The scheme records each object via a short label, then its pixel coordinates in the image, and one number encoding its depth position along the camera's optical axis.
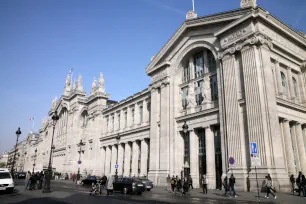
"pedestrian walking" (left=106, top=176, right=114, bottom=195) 18.31
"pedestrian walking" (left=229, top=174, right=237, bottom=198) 17.73
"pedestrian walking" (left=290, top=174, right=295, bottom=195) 19.97
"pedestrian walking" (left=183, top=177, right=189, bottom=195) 19.44
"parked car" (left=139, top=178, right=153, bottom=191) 25.02
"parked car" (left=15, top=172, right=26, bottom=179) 56.73
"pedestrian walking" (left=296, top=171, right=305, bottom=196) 17.65
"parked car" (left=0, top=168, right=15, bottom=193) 18.75
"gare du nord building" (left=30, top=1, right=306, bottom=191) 21.11
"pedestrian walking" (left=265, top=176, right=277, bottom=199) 16.06
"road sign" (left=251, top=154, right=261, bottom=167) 14.11
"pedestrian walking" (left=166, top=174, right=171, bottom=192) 25.79
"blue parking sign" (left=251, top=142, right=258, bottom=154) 14.61
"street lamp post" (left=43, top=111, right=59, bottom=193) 20.27
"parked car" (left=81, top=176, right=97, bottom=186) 30.87
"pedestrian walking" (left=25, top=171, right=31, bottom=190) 24.34
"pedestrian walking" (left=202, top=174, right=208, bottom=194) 20.14
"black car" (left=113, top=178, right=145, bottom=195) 20.34
